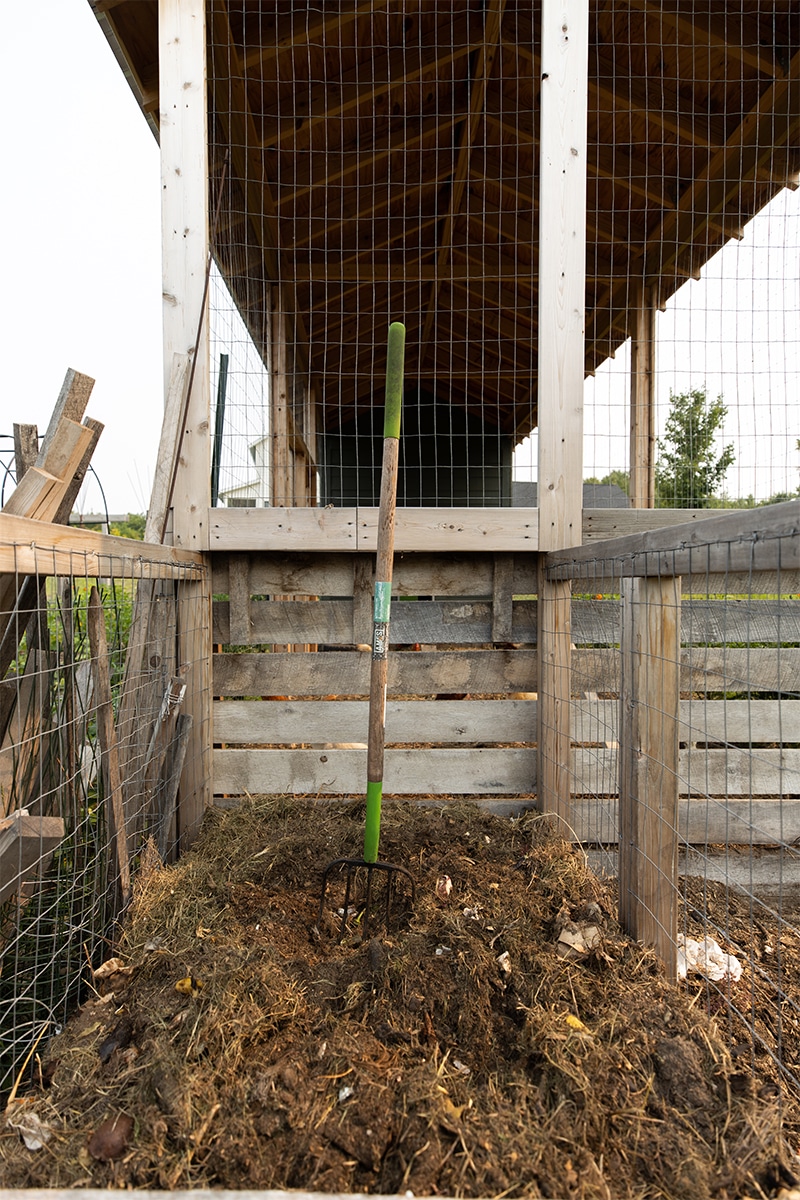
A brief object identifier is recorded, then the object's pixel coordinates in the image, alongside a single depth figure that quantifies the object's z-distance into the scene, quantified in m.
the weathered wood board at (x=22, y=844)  1.60
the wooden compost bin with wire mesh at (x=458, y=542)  2.14
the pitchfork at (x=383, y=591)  2.31
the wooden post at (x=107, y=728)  2.11
